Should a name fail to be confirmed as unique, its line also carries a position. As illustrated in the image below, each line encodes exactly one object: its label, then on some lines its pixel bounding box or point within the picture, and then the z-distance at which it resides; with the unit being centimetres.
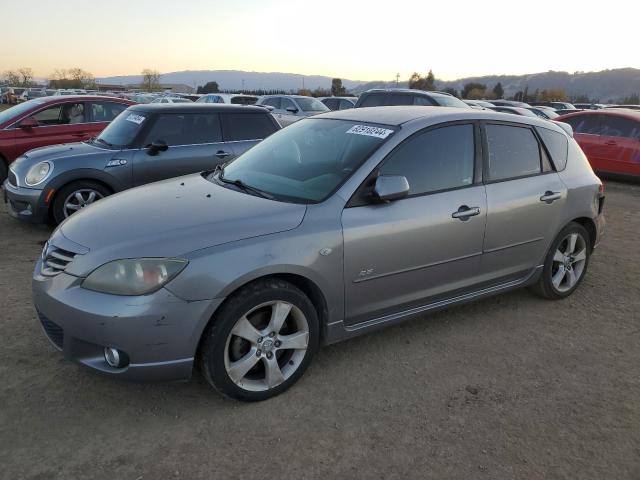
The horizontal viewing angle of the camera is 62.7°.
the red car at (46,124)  823
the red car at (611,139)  1085
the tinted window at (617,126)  1098
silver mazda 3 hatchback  274
